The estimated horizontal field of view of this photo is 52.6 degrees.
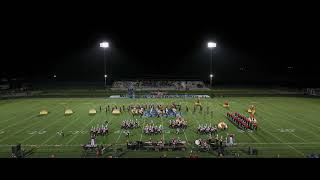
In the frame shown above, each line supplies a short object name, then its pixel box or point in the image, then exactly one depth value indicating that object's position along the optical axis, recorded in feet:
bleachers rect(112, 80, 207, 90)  217.97
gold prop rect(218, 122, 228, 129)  88.32
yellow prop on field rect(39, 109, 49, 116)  117.39
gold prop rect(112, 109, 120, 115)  115.95
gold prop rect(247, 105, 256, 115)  110.89
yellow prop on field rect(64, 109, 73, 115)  117.60
